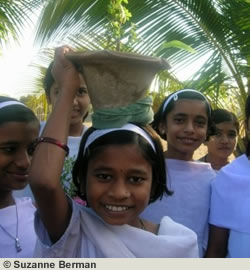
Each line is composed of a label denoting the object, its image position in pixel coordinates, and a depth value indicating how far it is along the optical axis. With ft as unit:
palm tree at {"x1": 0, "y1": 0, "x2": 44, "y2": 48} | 15.42
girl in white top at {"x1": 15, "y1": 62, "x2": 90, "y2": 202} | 8.55
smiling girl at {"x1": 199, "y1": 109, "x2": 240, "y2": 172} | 11.07
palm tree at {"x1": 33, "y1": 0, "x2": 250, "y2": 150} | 16.03
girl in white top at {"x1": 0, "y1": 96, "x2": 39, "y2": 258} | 5.94
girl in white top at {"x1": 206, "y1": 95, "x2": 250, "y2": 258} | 6.73
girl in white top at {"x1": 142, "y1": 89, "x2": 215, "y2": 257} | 7.98
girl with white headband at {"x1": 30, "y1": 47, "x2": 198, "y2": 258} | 4.75
